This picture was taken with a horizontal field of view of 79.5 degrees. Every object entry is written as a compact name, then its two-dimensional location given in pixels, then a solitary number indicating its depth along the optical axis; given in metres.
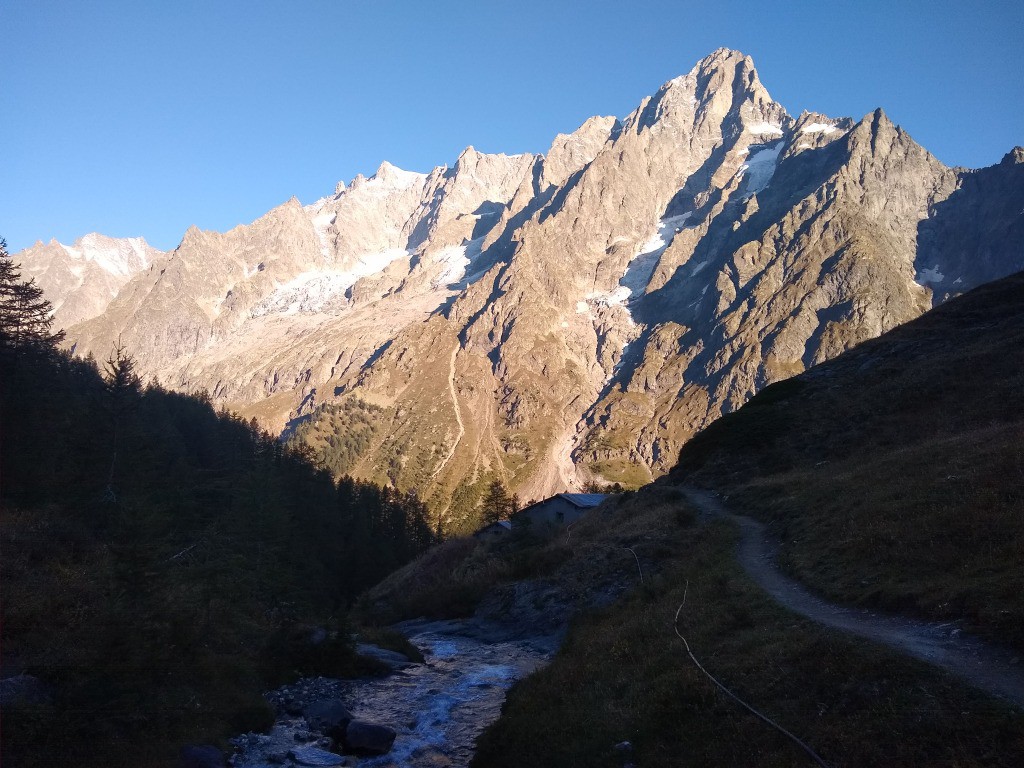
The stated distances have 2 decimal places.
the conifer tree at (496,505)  98.88
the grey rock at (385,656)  30.16
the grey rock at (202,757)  16.48
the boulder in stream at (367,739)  19.70
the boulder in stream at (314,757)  18.67
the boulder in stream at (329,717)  20.91
